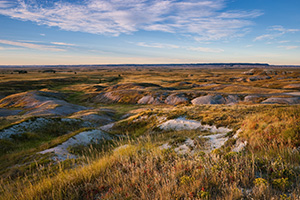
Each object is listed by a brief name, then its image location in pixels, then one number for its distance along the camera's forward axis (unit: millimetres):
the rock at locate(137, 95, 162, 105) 63138
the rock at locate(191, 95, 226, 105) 54625
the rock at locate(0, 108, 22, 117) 43519
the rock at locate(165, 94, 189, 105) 59919
